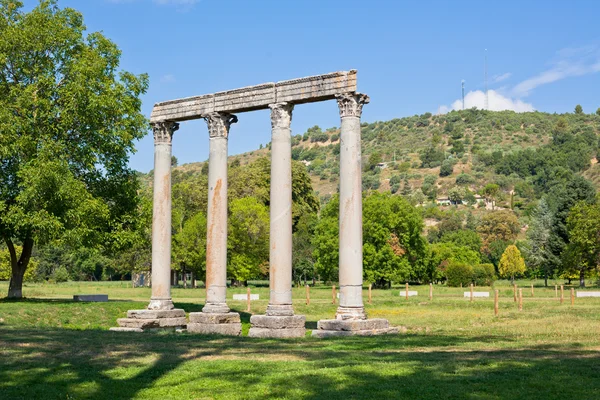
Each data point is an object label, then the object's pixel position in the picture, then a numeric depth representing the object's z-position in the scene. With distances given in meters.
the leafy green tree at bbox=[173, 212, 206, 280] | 74.38
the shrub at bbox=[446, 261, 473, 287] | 77.19
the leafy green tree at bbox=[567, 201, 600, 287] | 65.31
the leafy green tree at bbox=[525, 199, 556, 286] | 76.12
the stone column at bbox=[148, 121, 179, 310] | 30.31
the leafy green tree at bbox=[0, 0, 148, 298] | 33.62
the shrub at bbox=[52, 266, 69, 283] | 97.03
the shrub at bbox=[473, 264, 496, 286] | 78.38
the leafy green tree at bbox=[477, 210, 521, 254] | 129.62
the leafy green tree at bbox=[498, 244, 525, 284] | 95.94
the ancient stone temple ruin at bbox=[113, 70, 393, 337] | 24.56
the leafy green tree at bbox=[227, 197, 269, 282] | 71.50
